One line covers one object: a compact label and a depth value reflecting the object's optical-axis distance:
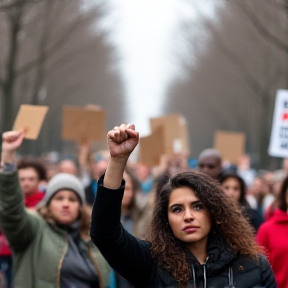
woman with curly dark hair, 4.91
